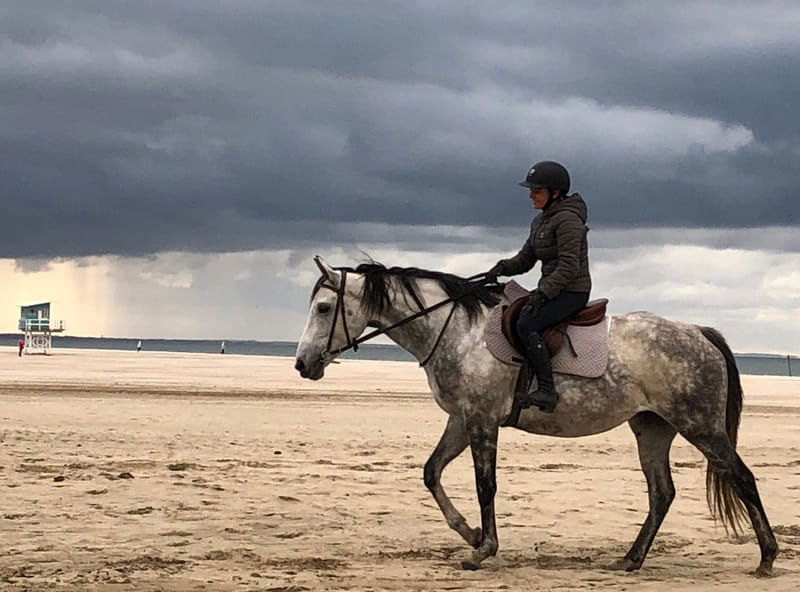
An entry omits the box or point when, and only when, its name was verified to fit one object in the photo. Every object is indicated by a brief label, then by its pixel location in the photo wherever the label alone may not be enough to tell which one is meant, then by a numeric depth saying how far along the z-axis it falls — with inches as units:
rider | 382.3
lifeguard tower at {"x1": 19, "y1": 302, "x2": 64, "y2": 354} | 3742.6
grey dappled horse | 390.6
